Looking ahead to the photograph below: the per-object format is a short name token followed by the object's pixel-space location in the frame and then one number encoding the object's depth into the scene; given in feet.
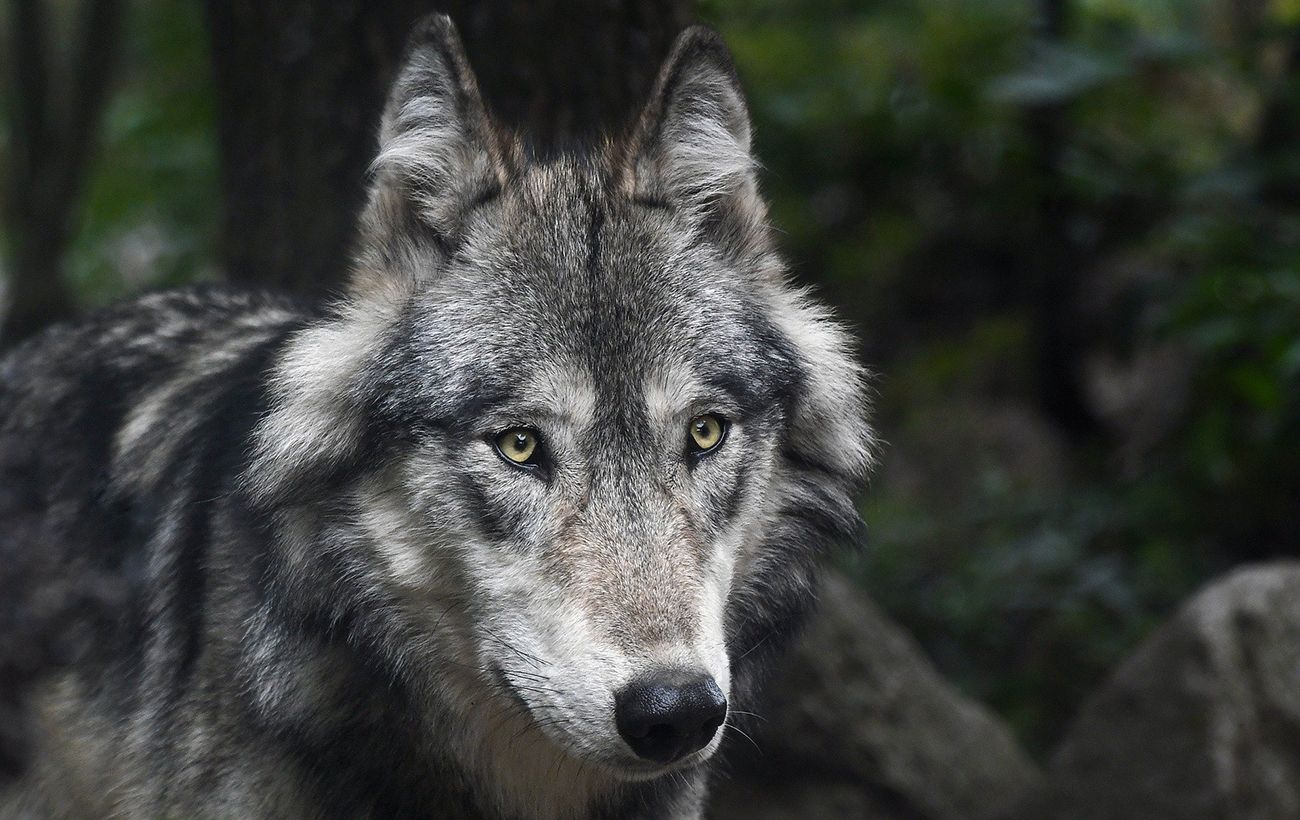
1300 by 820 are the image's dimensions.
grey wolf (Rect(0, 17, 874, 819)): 18.79
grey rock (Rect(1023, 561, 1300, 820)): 29.99
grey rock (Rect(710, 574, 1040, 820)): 32.68
